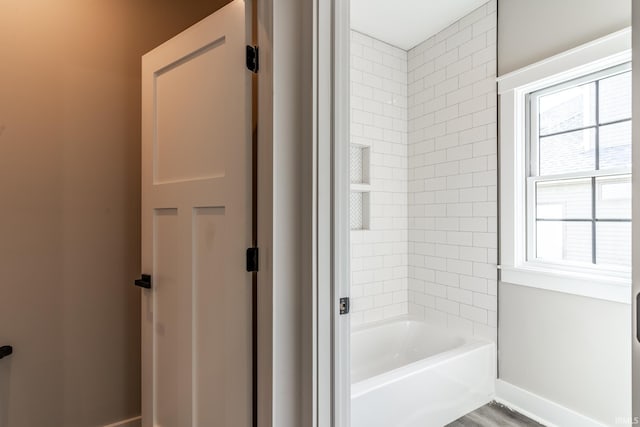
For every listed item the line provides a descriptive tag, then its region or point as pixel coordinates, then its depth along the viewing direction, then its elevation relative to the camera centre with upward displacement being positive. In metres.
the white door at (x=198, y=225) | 1.21 -0.05
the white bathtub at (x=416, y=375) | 1.90 -1.07
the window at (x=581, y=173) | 1.97 +0.24
